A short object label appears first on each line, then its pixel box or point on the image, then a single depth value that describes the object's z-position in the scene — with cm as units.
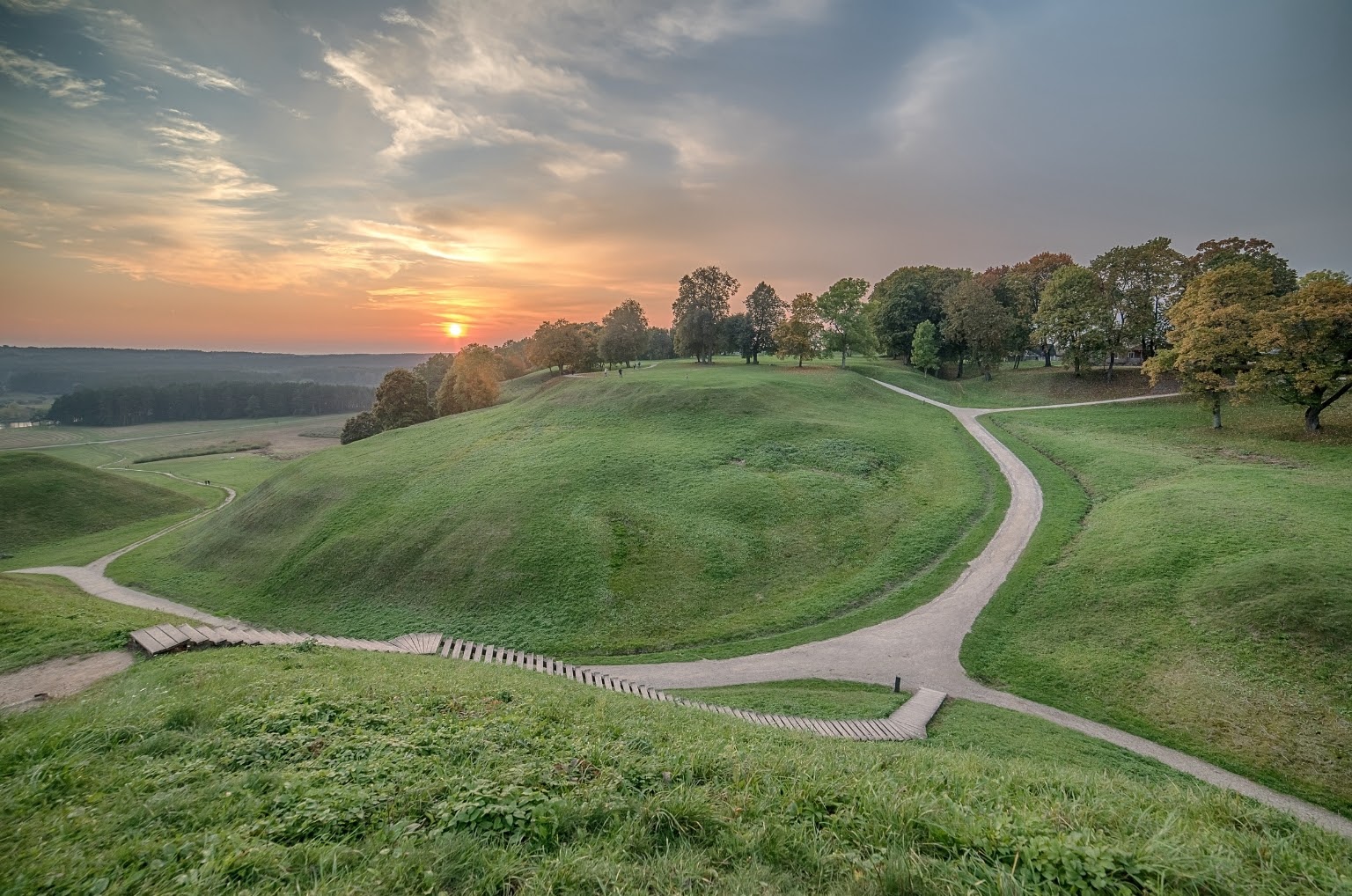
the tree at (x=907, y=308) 8044
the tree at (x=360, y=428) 7556
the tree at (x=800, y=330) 7106
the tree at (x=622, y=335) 8200
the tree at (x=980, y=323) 6656
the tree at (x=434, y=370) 11494
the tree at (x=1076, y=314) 5759
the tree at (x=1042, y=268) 7906
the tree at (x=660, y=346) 13100
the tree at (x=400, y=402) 7594
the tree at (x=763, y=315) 7838
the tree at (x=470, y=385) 7969
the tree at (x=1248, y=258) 5353
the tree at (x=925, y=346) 7181
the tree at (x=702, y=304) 7825
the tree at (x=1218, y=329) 3812
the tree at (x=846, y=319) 7394
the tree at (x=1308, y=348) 3338
